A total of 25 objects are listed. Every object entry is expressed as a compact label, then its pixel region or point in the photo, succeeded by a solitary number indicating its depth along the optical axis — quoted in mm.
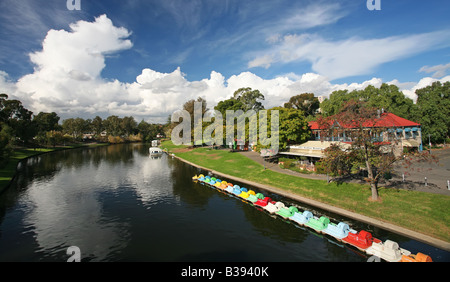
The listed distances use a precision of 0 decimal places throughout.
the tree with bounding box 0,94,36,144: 77794
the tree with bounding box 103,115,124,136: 165875
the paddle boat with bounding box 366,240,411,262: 14891
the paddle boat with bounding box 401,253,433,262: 13891
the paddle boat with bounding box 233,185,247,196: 30797
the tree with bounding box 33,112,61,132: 111075
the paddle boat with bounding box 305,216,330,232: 19391
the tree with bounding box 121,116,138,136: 170125
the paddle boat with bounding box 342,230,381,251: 16375
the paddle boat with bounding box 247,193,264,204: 27250
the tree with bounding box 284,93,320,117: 96938
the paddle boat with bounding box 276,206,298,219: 22469
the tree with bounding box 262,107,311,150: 44125
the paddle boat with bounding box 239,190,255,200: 28959
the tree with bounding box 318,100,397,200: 22202
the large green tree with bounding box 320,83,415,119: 62750
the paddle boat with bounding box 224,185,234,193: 32247
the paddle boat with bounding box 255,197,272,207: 25753
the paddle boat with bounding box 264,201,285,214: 23984
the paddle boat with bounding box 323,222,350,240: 17902
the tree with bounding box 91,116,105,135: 170250
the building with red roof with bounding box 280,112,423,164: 39500
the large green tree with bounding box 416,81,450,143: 58031
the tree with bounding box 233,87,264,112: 93769
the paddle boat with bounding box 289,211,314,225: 20977
